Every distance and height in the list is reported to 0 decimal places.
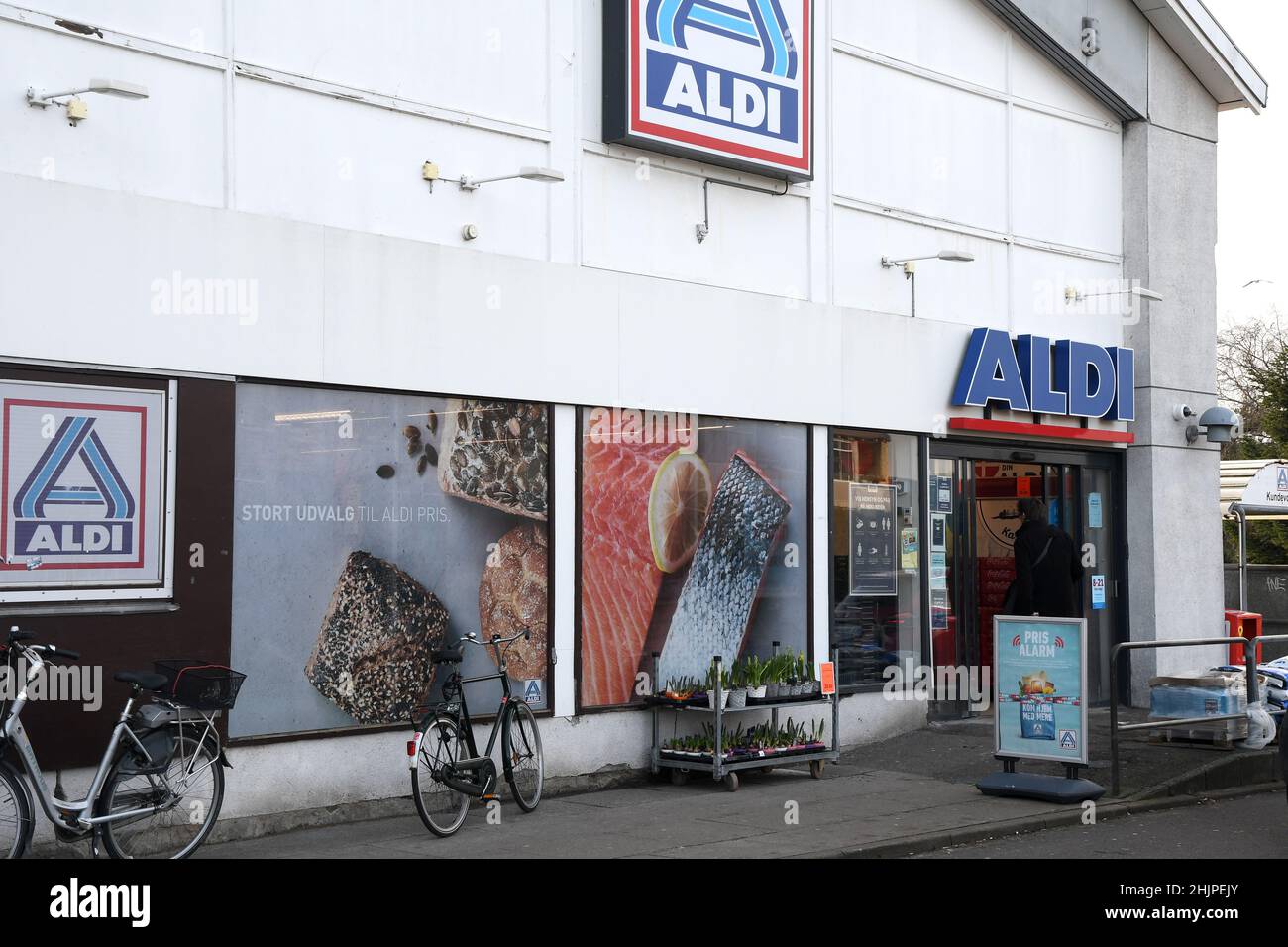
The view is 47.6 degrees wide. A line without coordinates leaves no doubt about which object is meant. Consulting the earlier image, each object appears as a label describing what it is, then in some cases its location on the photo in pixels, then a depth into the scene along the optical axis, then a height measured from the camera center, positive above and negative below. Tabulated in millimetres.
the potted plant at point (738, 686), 11492 -1154
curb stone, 9008 -1928
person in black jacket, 14008 -259
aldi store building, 8961 +1565
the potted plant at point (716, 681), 11289 -1091
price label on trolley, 12125 -1121
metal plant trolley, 11227 -1728
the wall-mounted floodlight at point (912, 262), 13969 +2723
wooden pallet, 12609 -1693
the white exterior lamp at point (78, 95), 8375 +2606
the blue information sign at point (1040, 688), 10617 -1089
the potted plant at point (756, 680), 11680 -1107
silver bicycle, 7672 -1352
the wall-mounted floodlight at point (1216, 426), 16641 +1328
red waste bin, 14672 -884
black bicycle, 9281 -1441
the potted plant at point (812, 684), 12102 -1190
